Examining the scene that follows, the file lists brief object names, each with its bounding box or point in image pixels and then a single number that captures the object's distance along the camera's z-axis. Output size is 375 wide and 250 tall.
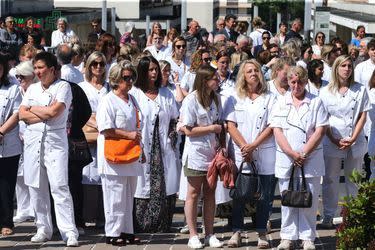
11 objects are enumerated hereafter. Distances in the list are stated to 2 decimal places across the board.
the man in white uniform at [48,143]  11.47
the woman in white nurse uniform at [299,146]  11.52
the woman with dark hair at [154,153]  12.58
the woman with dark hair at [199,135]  11.47
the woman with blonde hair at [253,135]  11.62
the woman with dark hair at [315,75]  13.55
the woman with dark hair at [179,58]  16.73
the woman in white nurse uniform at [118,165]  11.45
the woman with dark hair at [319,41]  20.47
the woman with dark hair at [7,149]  12.19
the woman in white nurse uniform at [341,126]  12.80
